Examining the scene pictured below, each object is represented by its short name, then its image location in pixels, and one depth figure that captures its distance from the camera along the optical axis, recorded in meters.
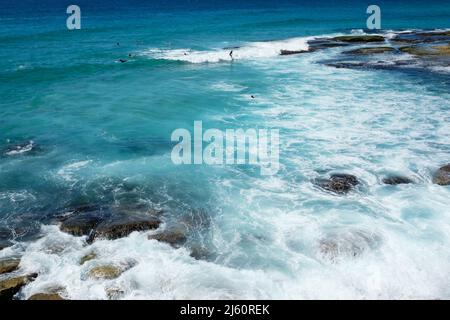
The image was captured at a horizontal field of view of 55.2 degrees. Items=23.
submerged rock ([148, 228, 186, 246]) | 16.48
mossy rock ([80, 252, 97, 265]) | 15.20
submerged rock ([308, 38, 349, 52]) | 59.32
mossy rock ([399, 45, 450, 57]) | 48.91
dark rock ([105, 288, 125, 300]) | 13.63
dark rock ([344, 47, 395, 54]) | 53.00
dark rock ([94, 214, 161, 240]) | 16.77
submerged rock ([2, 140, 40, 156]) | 25.36
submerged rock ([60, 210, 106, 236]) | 17.00
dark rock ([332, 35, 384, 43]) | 60.91
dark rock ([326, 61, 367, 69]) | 46.97
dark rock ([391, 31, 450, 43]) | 58.25
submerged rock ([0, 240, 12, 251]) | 16.19
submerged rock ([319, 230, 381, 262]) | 15.56
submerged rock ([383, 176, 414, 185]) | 20.91
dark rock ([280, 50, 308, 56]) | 57.22
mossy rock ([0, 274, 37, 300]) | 13.51
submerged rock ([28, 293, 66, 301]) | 13.38
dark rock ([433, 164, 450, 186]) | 20.64
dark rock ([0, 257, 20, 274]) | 14.63
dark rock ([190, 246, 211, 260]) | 15.77
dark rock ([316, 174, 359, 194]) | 20.42
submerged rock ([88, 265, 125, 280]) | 14.37
